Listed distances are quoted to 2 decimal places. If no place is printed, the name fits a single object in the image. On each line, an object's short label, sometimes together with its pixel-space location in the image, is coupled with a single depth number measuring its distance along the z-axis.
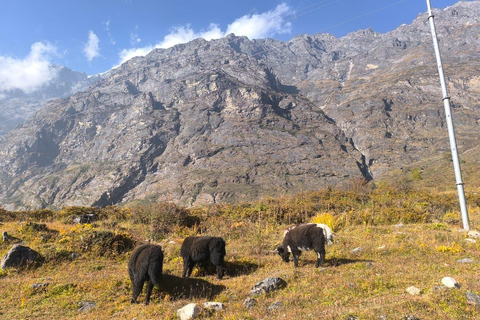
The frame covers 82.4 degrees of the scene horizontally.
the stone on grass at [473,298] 5.00
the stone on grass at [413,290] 5.71
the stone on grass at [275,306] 5.75
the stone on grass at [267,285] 6.80
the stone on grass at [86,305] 6.81
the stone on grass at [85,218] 16.72
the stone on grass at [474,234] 10.89
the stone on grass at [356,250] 10.07
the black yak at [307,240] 8.52
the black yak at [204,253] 8.54
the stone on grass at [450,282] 5.71
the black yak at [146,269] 7.11
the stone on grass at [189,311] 5.70
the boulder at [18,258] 9.52
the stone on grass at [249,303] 6.09
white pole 12.19
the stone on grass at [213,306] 6.04
